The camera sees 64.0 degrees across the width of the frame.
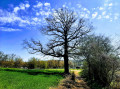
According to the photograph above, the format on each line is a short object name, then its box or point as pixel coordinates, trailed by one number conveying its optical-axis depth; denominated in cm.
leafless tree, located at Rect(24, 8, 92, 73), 1888
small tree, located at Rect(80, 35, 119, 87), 859
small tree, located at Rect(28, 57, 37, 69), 5490
